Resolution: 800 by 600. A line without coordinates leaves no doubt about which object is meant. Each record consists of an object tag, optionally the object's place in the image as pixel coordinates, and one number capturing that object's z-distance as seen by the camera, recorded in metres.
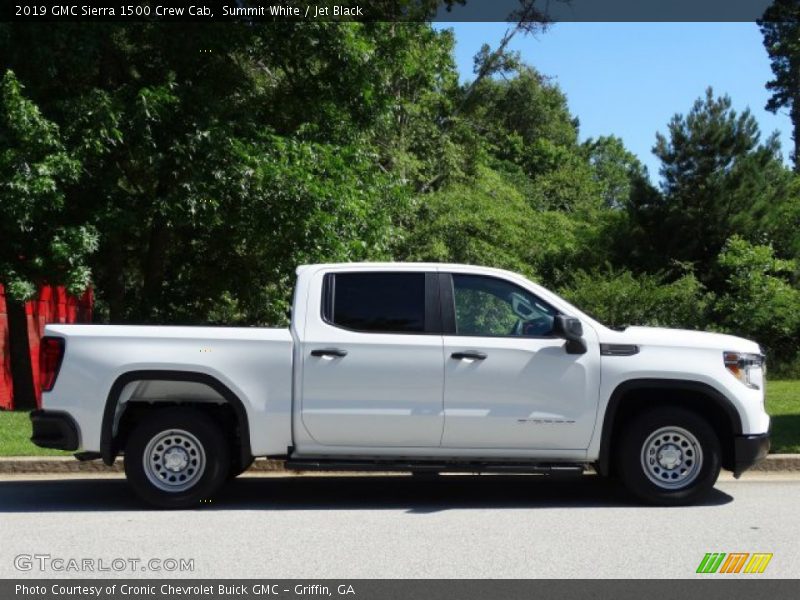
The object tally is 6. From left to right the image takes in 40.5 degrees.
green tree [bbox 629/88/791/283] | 33.41
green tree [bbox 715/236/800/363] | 28.73
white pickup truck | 8.63
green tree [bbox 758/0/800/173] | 48.59
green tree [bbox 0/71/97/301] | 15.53
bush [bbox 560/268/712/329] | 28.95
